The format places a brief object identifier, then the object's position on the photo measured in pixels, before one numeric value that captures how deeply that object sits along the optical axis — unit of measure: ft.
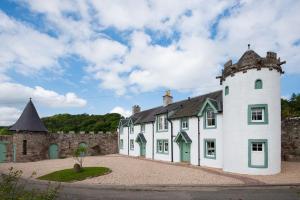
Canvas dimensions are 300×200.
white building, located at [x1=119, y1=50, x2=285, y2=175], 48.06
